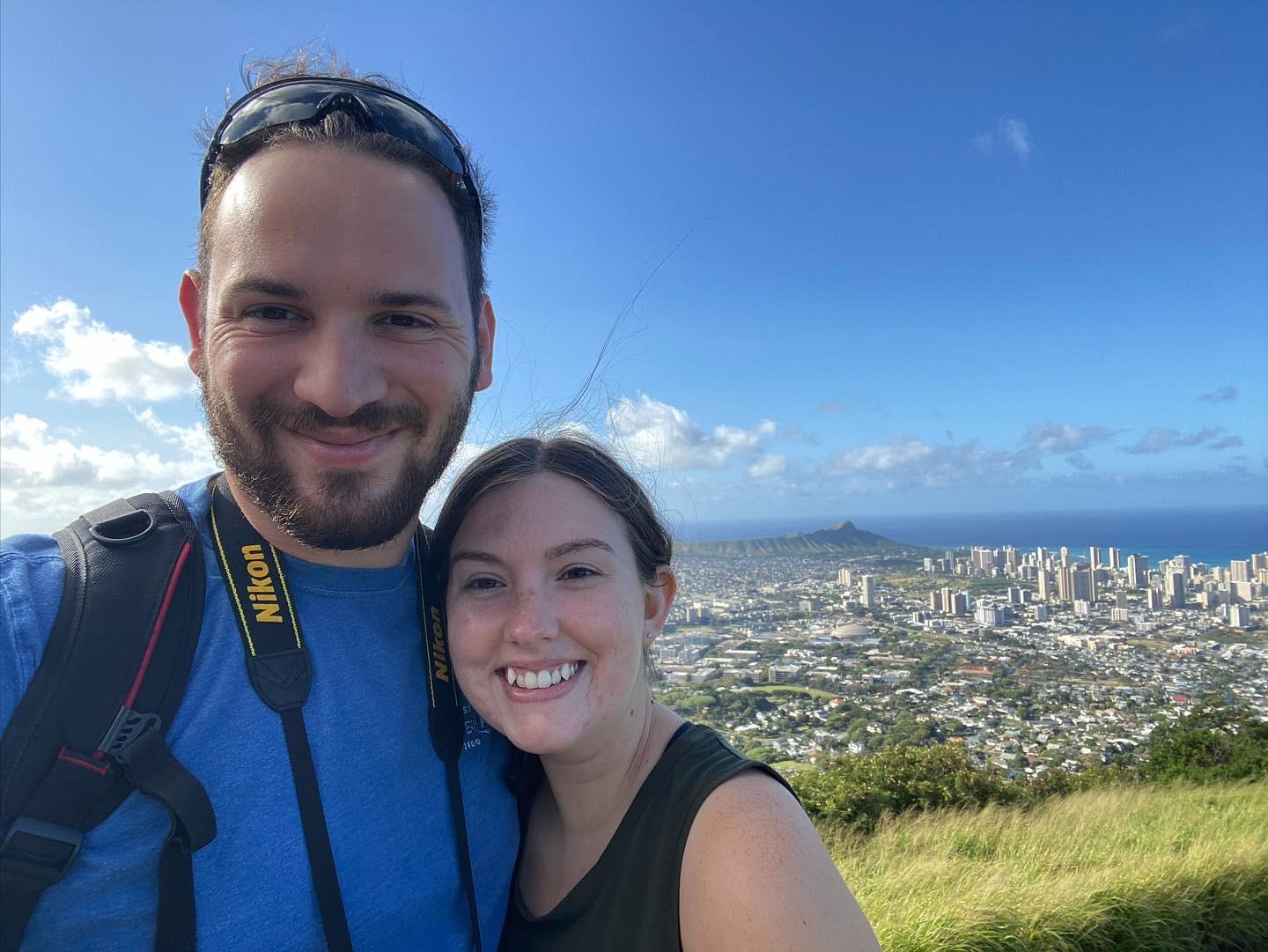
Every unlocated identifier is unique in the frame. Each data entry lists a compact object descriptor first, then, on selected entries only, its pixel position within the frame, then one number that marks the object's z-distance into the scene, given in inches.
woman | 17.5
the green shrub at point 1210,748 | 372.9
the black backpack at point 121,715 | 13.8
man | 16.0
